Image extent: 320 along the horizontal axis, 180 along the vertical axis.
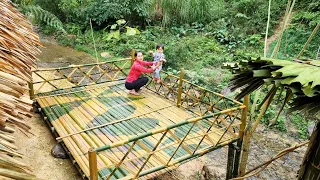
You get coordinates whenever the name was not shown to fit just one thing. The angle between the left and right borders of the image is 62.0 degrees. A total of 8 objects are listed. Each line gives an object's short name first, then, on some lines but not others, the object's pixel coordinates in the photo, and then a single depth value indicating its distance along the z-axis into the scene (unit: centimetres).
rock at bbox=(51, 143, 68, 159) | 470
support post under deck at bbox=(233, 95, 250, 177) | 420
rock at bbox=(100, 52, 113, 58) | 1117
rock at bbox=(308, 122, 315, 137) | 644
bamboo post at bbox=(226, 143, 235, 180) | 438
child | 609
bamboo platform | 364
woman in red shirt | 575
